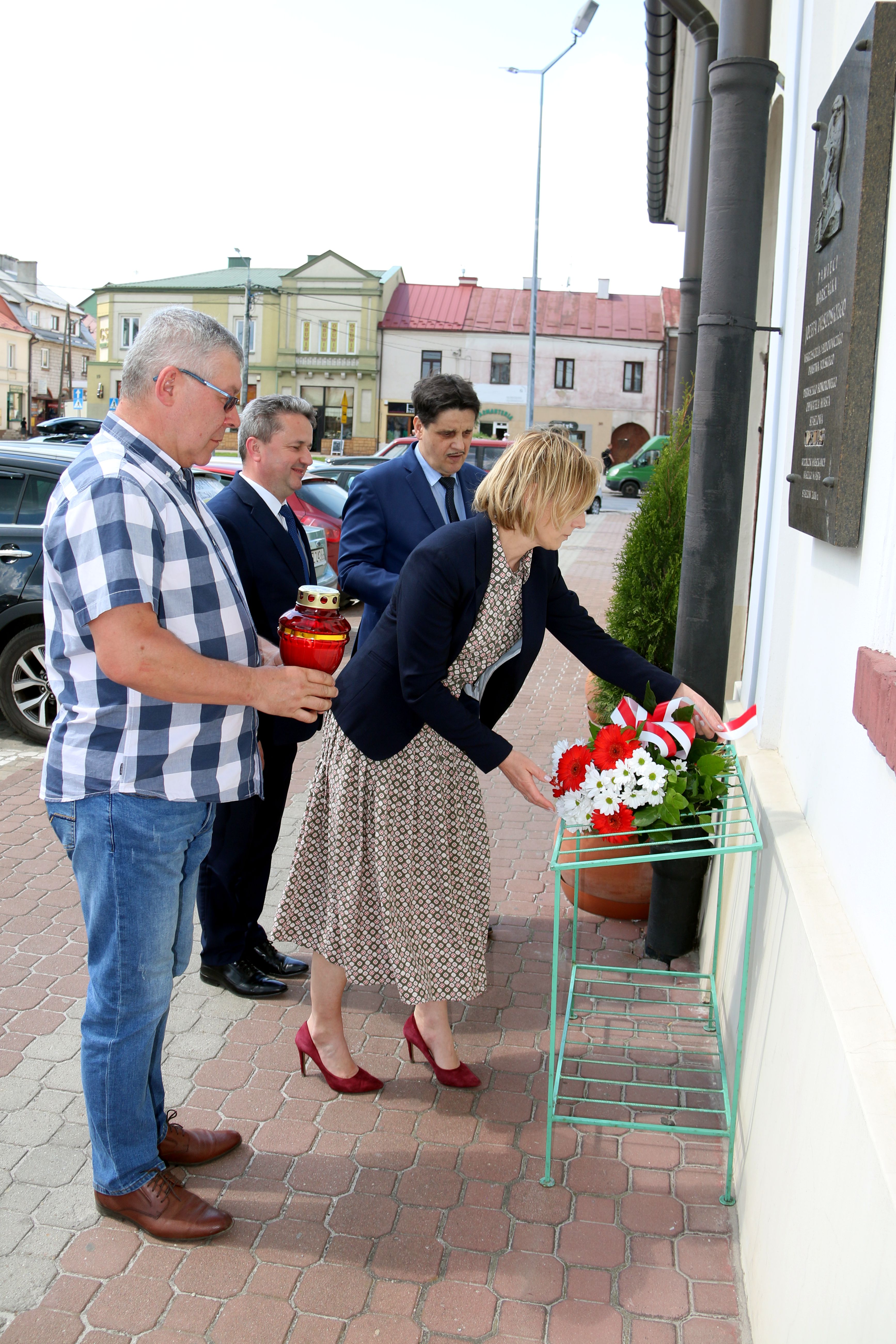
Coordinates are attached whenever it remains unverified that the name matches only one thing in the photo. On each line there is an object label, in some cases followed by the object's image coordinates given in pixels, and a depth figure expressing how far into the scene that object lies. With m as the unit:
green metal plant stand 2.87
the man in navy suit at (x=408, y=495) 4.04
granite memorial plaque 2.16
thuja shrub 5.47
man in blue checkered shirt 2.26
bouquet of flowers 2.74
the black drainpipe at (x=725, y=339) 3.65
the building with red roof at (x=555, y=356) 47.97
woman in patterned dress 2.77
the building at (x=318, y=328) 49.66
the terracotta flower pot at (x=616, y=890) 4.41
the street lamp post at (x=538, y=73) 18.97
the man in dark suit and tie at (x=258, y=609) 3.68
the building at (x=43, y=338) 64.62
